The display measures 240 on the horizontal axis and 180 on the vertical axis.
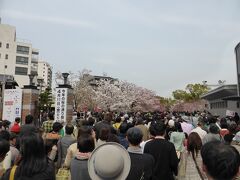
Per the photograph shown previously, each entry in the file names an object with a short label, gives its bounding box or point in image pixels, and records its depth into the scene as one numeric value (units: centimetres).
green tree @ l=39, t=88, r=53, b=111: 4209
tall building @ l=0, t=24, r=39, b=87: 6297
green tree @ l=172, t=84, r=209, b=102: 6669
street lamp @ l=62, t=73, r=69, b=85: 1665
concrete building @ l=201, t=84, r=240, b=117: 2944
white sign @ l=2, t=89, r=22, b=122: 1593
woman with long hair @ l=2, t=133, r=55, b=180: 276
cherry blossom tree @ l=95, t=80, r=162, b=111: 5115
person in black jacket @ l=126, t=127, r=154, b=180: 353
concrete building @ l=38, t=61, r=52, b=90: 10556
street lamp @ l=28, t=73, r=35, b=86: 1715
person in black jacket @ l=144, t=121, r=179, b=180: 448
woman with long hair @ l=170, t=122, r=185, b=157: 731
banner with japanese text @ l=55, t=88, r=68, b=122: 1650
